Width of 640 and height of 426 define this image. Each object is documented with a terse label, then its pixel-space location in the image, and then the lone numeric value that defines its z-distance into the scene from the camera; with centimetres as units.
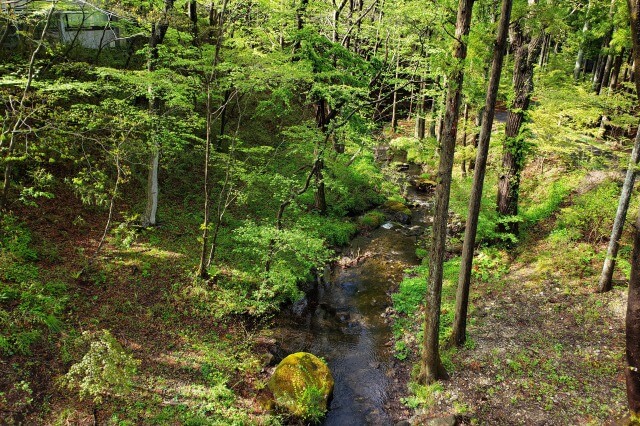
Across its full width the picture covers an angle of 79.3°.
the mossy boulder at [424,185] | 2575
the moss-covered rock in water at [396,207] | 2175
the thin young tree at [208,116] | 1077
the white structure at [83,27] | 1814
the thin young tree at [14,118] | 819
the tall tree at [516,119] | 1227
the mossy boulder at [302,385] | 902
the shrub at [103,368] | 664
